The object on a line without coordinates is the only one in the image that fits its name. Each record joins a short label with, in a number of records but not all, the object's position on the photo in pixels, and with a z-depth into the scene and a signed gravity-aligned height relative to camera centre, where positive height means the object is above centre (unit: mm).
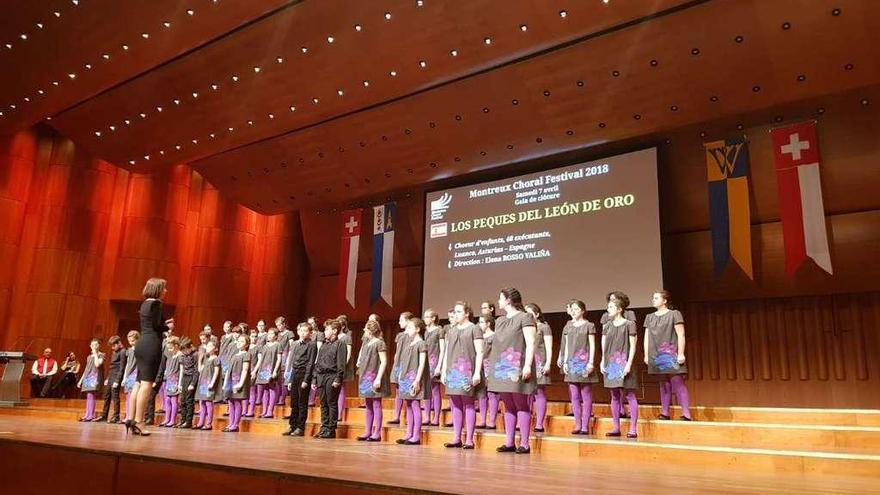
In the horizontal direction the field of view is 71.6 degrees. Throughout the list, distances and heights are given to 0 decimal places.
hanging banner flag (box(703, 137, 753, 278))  8781 +2671
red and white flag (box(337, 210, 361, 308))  12430 +2507
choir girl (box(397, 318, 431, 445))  5930 +7
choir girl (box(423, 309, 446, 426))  6633 +258
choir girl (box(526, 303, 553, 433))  6070 +104
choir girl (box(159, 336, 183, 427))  8352 -178
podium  9828 -286
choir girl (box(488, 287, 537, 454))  4996 +141
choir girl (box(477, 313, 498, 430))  5977 -159
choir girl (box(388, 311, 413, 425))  6660 +270
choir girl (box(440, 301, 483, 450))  5449 +120
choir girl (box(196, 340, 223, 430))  7965 -219
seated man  11328 -128
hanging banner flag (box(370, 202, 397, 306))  12000 +2435
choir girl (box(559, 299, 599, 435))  5969 +204
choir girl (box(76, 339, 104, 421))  8875 -135
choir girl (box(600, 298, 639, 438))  5836 +279
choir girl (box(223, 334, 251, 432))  7520 -94
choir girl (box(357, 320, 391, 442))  6344 -3
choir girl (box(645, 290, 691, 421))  5988 +361
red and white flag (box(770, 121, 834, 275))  8062 +2593
